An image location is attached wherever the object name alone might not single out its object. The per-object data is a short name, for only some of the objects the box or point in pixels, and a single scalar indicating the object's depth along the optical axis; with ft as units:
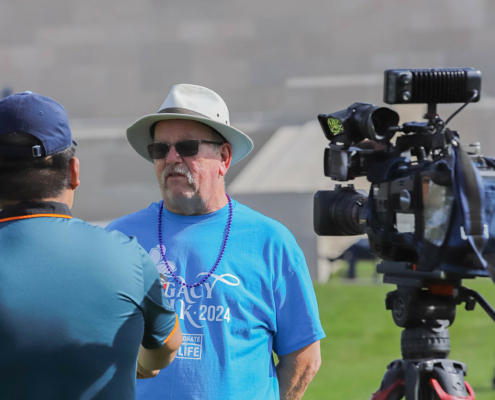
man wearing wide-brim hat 23.99
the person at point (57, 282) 22.40
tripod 23.98
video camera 23.21
